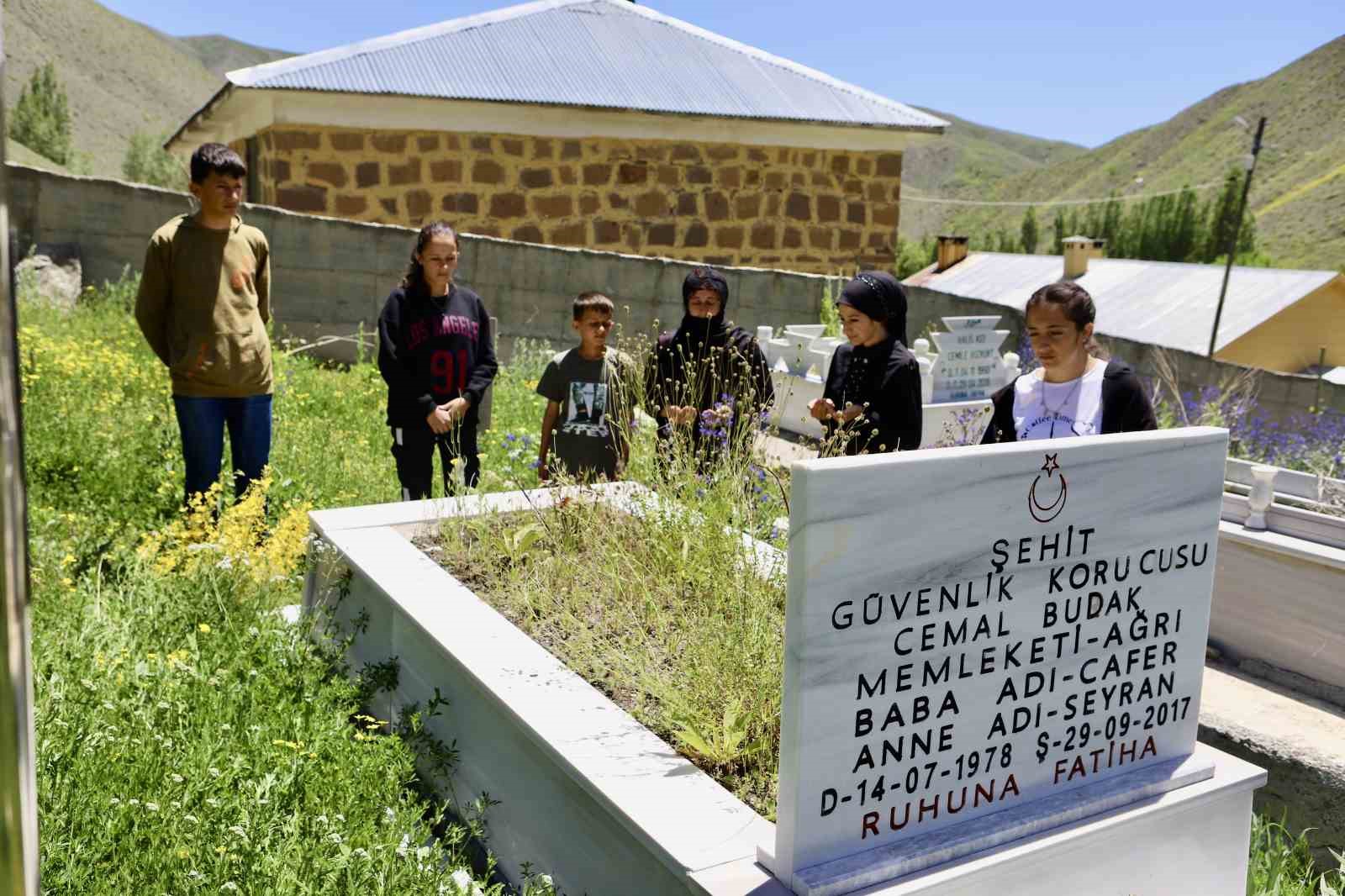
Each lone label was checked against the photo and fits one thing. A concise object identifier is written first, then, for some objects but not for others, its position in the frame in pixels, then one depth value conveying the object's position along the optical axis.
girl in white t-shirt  3.59
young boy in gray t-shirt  5.20
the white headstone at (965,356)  10.41
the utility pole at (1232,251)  28.41
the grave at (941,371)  10.35
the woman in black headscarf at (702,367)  5.06
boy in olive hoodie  5.08
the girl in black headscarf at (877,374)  4.36
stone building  12.26
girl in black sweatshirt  5.25
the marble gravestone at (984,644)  2.46
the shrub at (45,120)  74.12
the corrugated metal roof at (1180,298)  30.47
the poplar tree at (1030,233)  85.69
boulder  10.05
